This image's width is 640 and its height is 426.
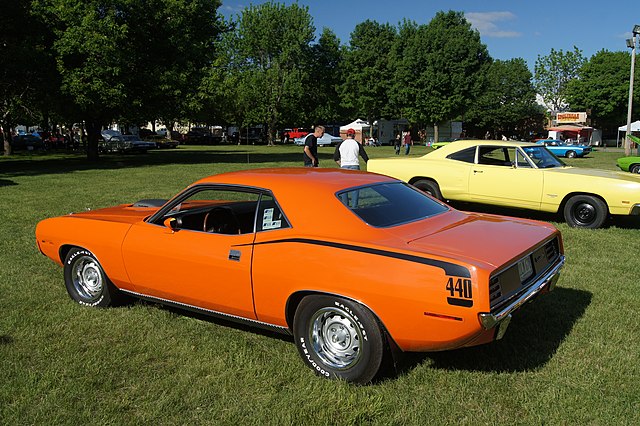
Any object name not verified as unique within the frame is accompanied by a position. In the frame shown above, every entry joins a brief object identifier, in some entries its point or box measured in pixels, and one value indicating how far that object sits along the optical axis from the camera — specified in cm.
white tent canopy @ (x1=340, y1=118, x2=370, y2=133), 5011
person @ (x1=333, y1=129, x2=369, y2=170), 997
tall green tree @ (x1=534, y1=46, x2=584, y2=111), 6506
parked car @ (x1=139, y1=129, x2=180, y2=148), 4984
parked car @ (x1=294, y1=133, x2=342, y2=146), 5453
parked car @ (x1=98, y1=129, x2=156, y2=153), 3847
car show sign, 5541
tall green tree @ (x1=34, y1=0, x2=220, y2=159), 2155
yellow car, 851
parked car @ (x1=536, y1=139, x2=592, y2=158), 3209
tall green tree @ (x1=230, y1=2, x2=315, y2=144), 5134
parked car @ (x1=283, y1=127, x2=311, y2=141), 6464
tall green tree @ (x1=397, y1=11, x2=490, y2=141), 5209
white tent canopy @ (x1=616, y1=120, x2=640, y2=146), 4244
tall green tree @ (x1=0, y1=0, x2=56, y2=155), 2069
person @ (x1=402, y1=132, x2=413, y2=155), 3478
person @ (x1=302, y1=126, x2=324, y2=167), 1061
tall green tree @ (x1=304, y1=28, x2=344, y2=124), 5612
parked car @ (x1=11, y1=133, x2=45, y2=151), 4256
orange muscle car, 312
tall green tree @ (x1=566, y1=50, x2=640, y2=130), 5797
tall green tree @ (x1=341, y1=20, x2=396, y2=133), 5772
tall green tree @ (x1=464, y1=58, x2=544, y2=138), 6103
